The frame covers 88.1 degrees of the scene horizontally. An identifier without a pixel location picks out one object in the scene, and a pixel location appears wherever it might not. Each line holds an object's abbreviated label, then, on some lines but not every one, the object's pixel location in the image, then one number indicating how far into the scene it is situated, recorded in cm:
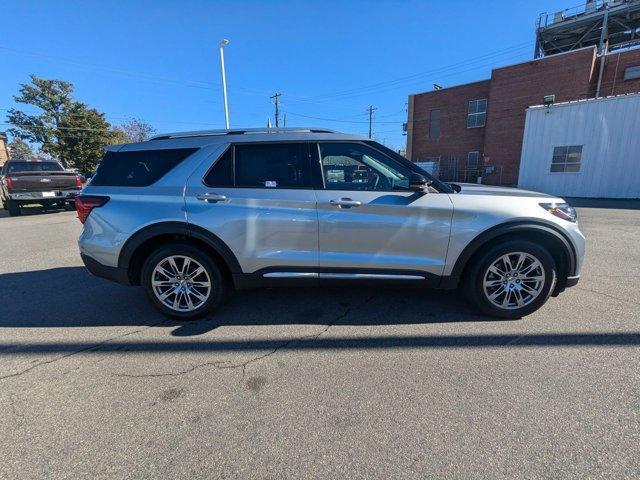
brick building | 2319
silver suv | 323
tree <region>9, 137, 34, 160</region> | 5959
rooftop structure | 2662
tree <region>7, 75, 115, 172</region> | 3891
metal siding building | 1670
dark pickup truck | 1141
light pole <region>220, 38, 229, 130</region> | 1686
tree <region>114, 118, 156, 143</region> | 4910
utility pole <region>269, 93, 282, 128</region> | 4344
